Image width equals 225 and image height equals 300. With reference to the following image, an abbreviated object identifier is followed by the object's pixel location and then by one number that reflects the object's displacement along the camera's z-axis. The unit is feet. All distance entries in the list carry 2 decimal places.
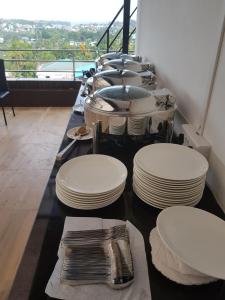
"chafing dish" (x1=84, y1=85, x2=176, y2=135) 2.67
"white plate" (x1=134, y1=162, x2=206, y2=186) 1.96
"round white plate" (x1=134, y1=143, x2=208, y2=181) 2.12
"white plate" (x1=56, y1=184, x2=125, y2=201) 2.02
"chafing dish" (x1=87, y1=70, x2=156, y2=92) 3.65
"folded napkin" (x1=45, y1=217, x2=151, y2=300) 1.43
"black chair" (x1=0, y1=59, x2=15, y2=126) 9.62
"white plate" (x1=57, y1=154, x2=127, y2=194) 2.15
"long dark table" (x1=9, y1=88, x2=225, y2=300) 1.50
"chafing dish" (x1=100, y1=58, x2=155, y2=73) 4.64
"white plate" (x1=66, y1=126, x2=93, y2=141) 3.31
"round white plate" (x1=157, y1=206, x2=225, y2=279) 1.46
